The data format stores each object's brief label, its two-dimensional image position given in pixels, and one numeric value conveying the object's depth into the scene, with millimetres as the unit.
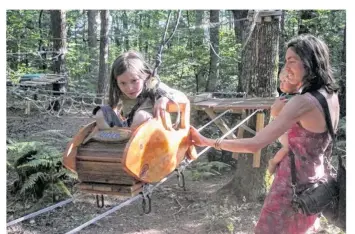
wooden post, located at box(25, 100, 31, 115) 6430
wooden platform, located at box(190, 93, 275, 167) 2510
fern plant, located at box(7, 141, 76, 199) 3468
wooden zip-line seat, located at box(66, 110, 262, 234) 1435
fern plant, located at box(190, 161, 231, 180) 4070
